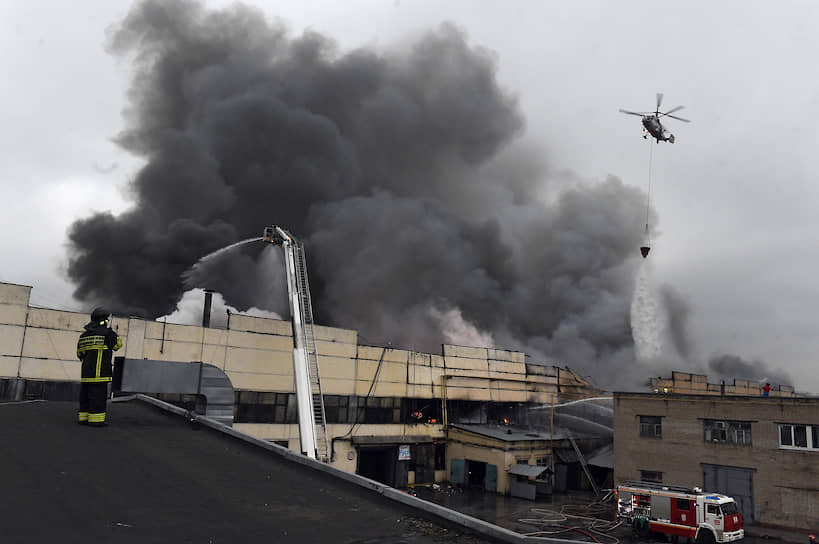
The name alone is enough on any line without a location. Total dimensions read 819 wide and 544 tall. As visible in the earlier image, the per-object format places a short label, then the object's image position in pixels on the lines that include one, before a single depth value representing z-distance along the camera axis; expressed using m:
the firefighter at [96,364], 8.35
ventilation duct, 9.88
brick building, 23.69
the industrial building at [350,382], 22.27
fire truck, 20.44
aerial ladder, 20.88
